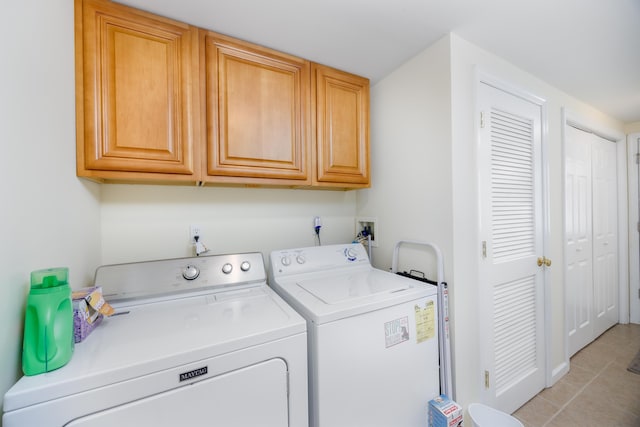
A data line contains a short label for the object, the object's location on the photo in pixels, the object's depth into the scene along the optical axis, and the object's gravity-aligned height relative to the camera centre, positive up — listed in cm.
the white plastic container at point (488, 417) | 134 -113
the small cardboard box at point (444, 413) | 123 -101
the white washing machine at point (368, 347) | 103 -61
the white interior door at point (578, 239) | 223 -29
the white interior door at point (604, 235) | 264 -29
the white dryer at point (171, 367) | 68 -47
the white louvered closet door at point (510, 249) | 153 -26
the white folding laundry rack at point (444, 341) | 136 -71
